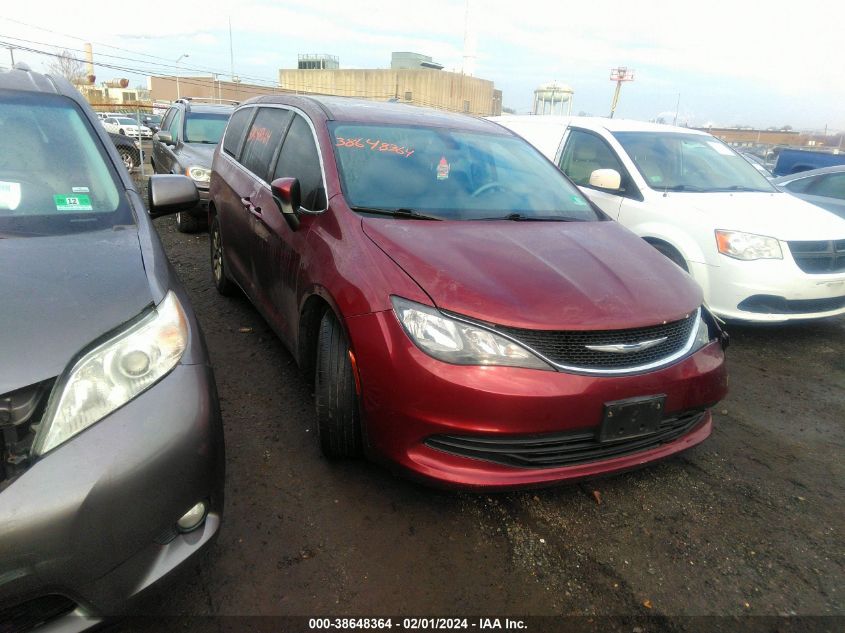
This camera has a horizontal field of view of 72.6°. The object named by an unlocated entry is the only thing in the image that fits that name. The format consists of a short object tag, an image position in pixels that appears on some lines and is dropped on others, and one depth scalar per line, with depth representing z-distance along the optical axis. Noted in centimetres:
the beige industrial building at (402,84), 7581
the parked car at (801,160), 941
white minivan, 438
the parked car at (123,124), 3227
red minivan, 212
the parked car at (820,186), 669
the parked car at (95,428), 131
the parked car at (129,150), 1107
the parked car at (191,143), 727
